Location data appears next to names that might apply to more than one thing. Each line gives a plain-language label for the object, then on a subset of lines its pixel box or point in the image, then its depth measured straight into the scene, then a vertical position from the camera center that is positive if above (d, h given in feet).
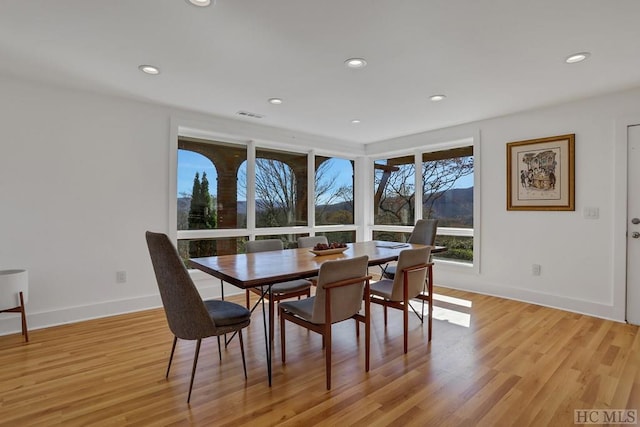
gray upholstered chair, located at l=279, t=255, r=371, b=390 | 7.00 -1.97
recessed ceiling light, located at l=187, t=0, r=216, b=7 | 6.14 +3.88
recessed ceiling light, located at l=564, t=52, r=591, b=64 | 8.25 +3.95
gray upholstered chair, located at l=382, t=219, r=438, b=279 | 12.51 -0.80
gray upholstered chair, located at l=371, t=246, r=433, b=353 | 8.63 -1.84
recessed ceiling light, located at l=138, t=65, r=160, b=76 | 9.05 +3.94
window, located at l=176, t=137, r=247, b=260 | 13.80 +0.75
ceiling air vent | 13.38 +4.02
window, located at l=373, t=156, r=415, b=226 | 18.40 +1.29
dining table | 6.76 -1.24
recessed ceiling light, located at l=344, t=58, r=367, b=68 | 8.58 +3.92
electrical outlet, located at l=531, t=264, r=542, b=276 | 13.08 -2.14
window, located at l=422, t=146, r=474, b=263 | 15.74 +0.84
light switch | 11.65 +0.06
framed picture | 12.26 +1.55
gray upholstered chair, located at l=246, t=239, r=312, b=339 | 10.12 -2.27
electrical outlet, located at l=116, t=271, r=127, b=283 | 11.90 -2.28
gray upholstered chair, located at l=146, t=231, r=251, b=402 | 6.30 -1.67
